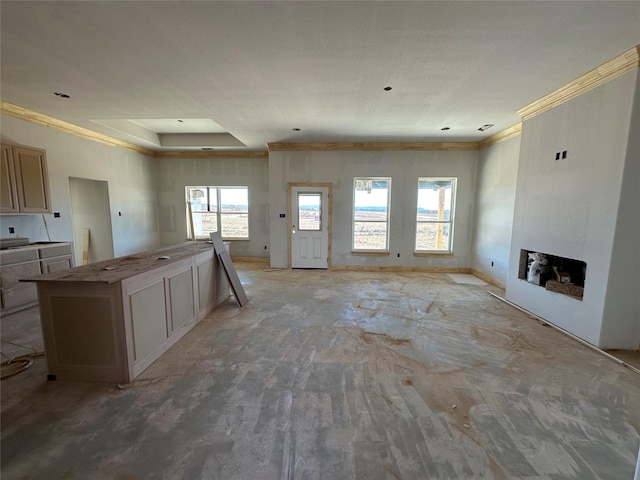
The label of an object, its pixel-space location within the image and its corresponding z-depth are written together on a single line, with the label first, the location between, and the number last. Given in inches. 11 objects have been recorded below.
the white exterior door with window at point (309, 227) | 257.4
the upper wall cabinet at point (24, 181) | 148.4
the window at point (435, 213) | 254.2
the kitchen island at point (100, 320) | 87.7
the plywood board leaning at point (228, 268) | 161.5
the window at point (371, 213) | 256.8
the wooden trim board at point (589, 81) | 102.3
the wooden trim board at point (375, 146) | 243.8
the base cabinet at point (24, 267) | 140.9
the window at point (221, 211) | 301.9
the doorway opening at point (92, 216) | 238.4
